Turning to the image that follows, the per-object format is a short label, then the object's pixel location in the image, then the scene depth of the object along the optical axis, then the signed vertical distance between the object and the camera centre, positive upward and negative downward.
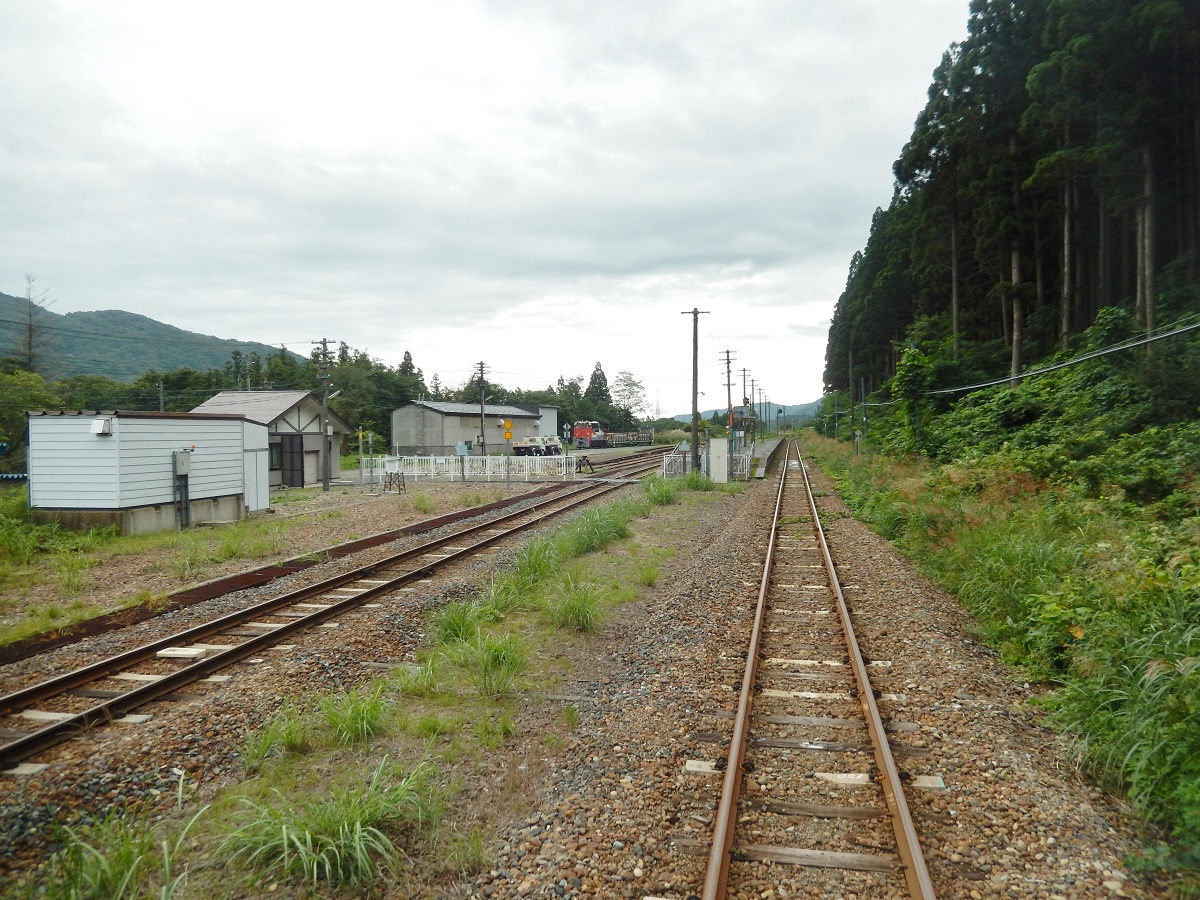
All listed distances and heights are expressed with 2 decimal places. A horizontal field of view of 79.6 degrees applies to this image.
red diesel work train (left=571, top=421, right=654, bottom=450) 66.75 +0.16
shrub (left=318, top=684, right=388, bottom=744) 5.31 -2.08
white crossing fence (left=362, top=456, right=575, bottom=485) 30.59 -1.27
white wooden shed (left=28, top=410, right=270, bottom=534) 14.52 -0.59
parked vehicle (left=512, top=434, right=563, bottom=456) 52.28 -0.53
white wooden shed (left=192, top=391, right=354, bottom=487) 28.53 +0.61
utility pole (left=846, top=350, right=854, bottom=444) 51.19 +4.26
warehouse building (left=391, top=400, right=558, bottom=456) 53.34 +0.89
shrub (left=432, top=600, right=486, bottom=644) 7.84 -2.07
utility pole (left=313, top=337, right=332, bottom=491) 26.66 +0.75
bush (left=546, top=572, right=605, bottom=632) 8.28 -2.00
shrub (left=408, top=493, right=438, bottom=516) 20.18 -1.84
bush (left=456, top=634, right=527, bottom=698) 6.29 -2.09
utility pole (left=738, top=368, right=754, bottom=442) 69.26 +3.74
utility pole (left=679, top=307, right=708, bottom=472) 30.08 +2.70
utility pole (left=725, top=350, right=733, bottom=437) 47.59 +4.06
